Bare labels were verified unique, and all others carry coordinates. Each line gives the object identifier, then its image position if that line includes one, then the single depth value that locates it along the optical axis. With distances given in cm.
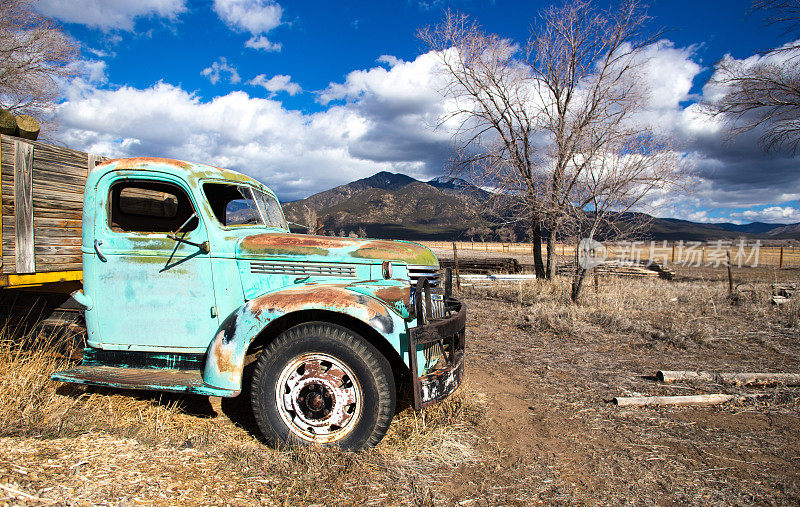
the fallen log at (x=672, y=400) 430
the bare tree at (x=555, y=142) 1045
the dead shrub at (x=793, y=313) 809
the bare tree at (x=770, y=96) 1108
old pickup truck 302
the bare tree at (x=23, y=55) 1418
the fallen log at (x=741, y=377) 487
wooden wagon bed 349
